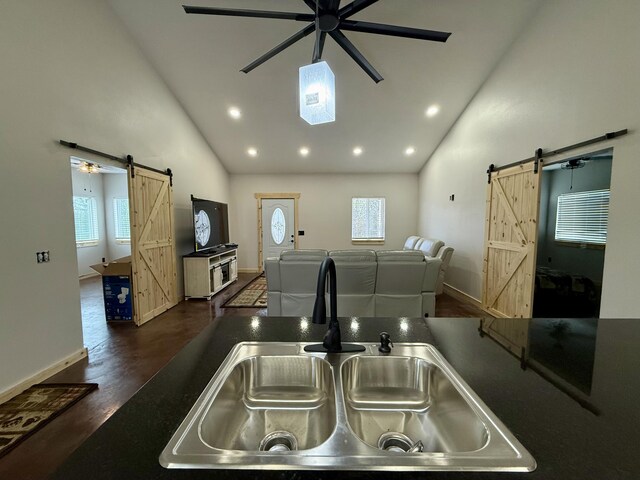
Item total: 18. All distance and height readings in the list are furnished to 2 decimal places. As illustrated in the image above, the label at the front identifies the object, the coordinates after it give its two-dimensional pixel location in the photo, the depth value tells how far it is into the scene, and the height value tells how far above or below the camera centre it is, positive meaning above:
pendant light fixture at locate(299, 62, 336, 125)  2.33 +1.15
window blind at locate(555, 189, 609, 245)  4.14 +0.11
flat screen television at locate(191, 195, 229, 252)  4.94 -0.04
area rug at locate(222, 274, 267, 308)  4.44 -1.34
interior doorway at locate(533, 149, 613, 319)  3.88 -0.25
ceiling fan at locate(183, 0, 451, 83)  2.20 +1.72
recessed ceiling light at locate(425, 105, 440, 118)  4.80 +2.01
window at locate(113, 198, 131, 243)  7.29 +0.07
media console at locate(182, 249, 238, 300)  4.77 -0.94
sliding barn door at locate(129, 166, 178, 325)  3.61 -0.33
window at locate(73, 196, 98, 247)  6.61 +0.02
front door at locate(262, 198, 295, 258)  7.46 -0.10
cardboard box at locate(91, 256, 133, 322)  3.59 -0.92
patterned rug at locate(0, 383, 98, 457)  1.81 -1.40
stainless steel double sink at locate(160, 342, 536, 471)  0.55 -0.55
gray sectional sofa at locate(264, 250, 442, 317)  3.23 -0.72
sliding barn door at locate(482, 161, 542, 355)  3.30 -0.23
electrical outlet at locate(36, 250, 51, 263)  2.42 -0.32
